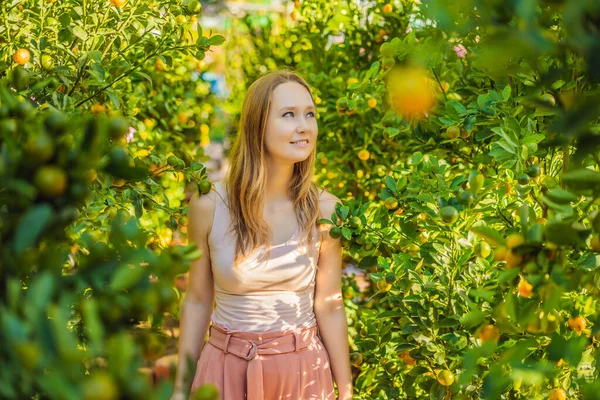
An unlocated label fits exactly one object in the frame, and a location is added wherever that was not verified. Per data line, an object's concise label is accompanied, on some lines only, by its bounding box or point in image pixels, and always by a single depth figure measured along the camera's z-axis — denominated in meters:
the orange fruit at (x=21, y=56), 1.40
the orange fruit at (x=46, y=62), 1.46
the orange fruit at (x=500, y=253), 0.78
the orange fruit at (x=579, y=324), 1.33
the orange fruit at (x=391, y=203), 1.58
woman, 1.79
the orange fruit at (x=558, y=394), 1.32
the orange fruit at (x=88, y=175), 0.67
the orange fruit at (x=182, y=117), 2.99
